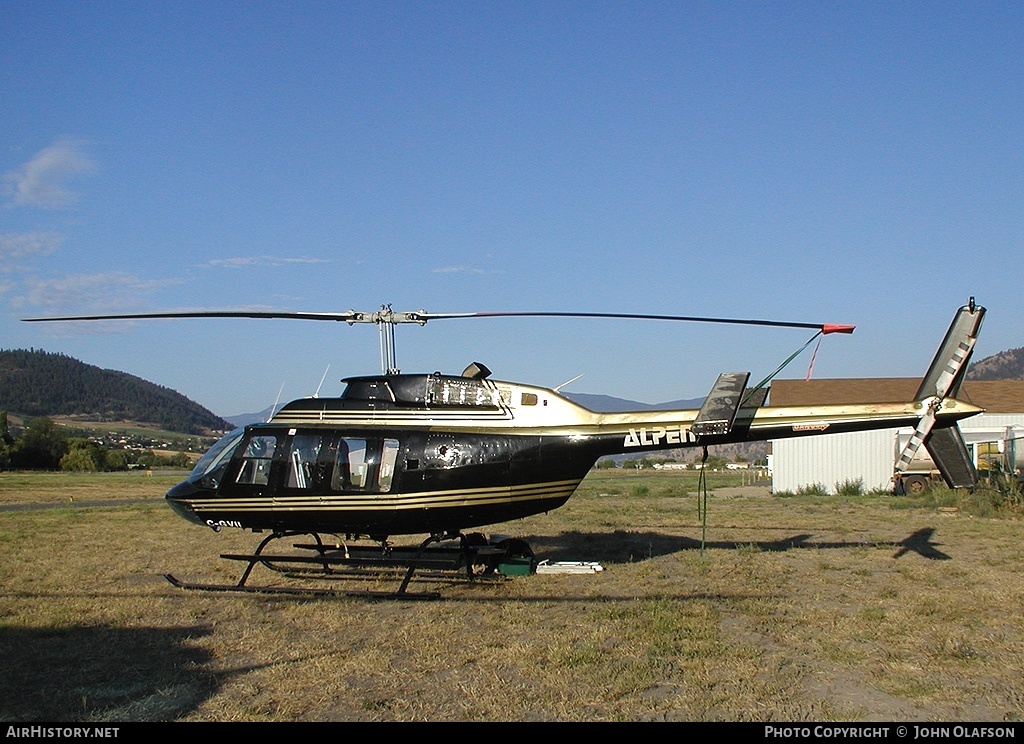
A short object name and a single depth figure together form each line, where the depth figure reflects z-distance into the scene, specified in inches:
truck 1067.9
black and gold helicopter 436.8
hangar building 1221.1
